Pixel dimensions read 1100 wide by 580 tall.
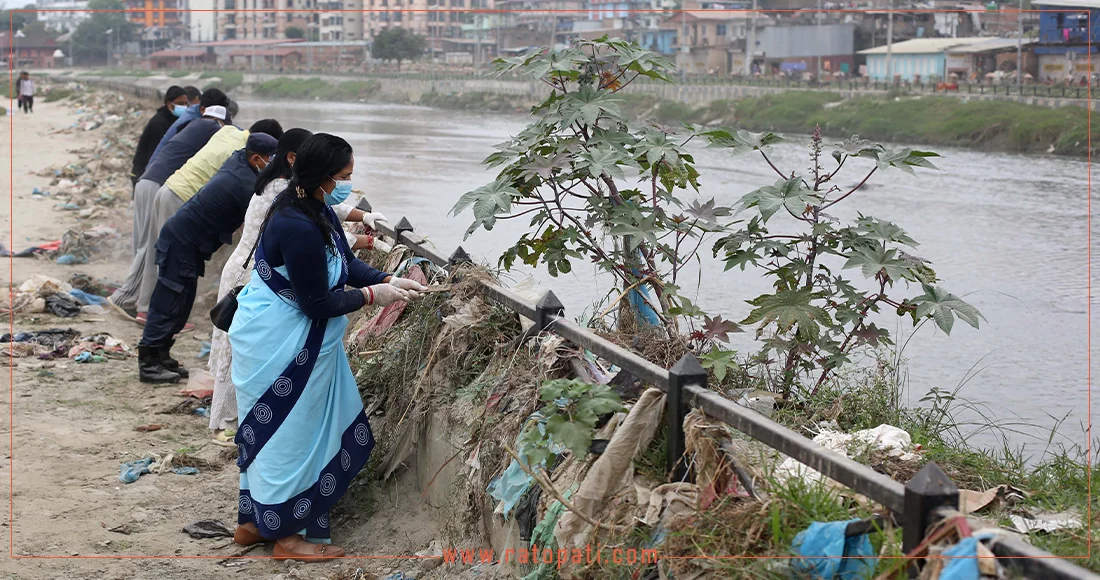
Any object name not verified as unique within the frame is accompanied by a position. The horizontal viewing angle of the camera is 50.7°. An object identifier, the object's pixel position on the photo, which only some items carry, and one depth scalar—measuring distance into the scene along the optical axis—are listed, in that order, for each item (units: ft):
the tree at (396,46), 284.00
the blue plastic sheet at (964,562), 6.70
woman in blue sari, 12.41
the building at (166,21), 369.71
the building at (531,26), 282.15
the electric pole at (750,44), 217.97
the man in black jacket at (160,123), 28.81
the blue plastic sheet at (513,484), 10.87
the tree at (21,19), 358.58
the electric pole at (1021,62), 120.28
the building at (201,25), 360.48
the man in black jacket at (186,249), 19.21
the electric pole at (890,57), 164.06
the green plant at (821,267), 12.81
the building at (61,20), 427.33
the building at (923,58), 167.02
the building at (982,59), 156.56
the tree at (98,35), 381.60
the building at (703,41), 226.17
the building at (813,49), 210.18
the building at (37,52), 371.97
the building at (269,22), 334.89
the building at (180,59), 355.56
